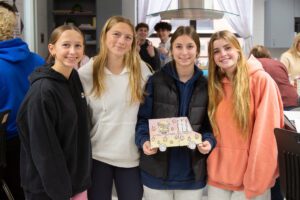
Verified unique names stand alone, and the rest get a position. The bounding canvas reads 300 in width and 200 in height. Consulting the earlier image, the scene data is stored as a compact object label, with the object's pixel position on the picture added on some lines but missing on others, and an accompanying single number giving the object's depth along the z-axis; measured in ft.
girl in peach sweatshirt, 5.46
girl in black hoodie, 4.71
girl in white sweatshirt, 5.79
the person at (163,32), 16.39
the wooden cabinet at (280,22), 20.10
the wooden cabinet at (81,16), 19.03
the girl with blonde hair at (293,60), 12.50
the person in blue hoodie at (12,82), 6.23
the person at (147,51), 14.01
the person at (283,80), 10.55
